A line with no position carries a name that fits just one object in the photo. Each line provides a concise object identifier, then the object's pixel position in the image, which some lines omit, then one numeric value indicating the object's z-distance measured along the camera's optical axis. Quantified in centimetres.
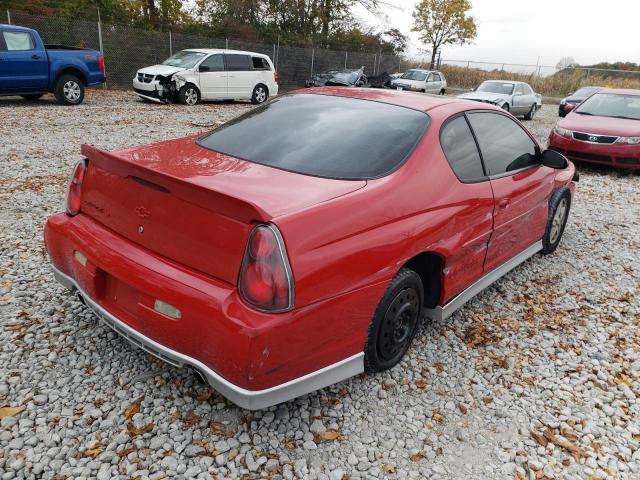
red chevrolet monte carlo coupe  208
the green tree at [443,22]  3653
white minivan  1416
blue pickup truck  1105
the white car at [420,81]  2045
